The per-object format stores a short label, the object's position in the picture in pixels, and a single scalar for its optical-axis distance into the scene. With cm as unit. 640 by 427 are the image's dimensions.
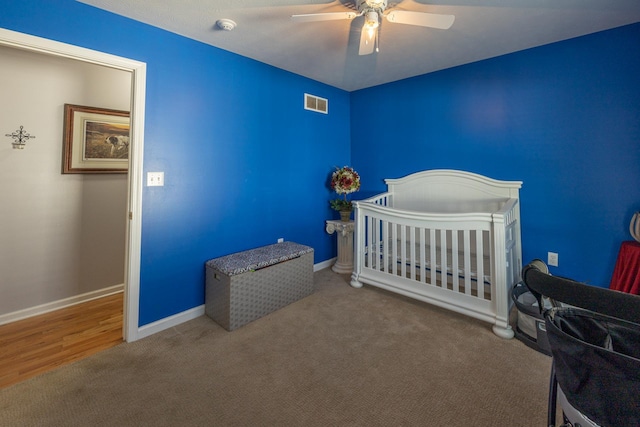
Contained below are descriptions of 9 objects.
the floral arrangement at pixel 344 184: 349
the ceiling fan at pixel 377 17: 166
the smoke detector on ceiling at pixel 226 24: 206
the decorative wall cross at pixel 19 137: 228
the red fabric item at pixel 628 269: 196
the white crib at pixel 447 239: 214
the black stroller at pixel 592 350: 73
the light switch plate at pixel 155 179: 213
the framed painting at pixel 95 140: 254
